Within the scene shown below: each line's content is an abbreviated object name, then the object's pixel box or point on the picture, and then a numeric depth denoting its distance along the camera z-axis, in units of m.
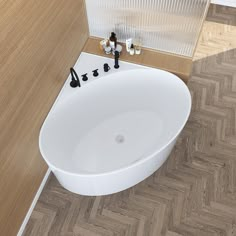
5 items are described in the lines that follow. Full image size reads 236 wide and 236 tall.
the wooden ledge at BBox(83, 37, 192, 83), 2.31
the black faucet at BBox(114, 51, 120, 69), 2.32
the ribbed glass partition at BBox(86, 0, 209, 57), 2.11
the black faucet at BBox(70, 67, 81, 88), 2.22
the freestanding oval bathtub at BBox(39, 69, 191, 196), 2.02
